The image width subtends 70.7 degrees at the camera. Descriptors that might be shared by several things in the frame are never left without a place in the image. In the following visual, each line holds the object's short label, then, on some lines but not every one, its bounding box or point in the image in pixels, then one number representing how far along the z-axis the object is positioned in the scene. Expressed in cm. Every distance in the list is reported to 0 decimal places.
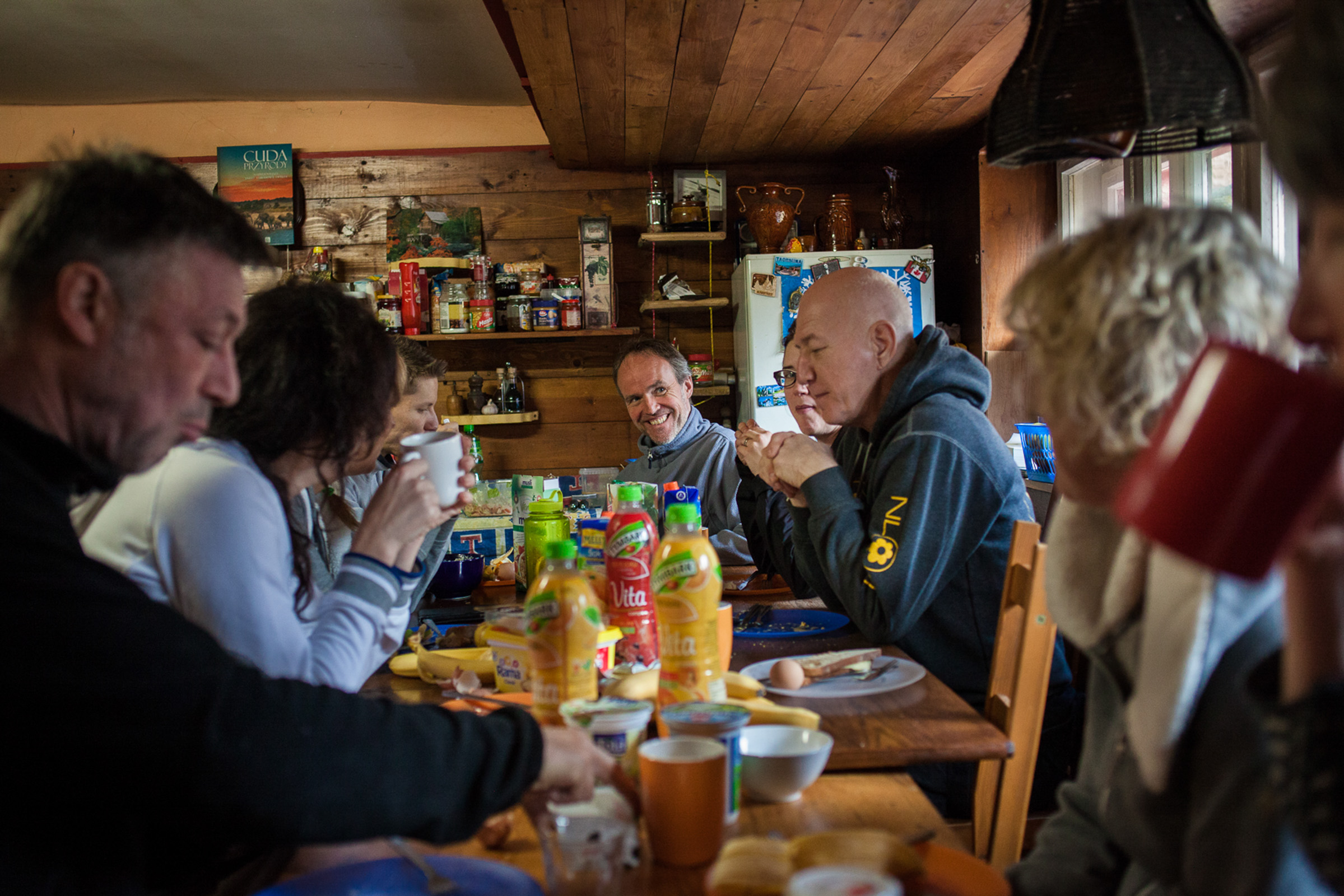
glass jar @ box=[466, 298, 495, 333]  463
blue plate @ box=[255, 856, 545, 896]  83
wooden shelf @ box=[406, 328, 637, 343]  461
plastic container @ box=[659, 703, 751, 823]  93
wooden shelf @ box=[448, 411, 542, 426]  476
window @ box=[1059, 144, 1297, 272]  281
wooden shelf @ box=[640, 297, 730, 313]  459
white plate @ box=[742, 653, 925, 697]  136
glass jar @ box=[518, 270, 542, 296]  473
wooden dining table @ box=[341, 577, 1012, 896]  93
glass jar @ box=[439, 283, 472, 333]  465
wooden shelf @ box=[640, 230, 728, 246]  459
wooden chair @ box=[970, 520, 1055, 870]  141
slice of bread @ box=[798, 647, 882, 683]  144
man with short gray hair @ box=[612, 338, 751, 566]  364
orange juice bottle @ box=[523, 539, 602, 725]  109
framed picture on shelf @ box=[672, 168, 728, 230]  469
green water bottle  201
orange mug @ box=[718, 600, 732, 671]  139
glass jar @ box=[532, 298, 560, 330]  465
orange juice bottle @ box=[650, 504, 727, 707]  115
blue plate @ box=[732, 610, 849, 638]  175
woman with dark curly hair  119
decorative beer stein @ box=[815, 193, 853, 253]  456
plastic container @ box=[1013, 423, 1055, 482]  383
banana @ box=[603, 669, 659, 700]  122
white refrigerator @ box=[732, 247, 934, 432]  435
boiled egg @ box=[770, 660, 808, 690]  137
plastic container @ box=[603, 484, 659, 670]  144
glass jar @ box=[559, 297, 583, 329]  472
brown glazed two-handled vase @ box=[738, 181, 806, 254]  446
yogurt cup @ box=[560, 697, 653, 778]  99
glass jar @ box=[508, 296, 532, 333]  467
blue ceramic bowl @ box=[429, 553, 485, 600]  233
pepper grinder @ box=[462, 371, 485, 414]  480
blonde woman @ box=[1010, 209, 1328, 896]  69
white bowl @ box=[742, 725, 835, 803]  98
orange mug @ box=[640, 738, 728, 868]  86
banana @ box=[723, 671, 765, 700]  124
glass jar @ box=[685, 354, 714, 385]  469
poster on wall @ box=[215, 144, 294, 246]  480
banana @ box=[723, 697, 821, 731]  111
